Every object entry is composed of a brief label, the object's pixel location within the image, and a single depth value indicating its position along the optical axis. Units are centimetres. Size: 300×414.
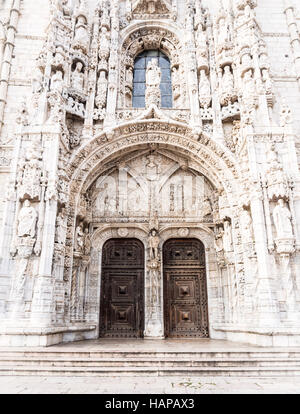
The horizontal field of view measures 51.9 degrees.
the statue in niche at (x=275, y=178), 777
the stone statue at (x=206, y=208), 1005
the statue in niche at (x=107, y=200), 1009
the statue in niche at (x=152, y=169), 1045
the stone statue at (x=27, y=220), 744
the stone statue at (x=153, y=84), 989
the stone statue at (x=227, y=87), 964
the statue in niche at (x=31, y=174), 775
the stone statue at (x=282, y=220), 743
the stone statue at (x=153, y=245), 951
